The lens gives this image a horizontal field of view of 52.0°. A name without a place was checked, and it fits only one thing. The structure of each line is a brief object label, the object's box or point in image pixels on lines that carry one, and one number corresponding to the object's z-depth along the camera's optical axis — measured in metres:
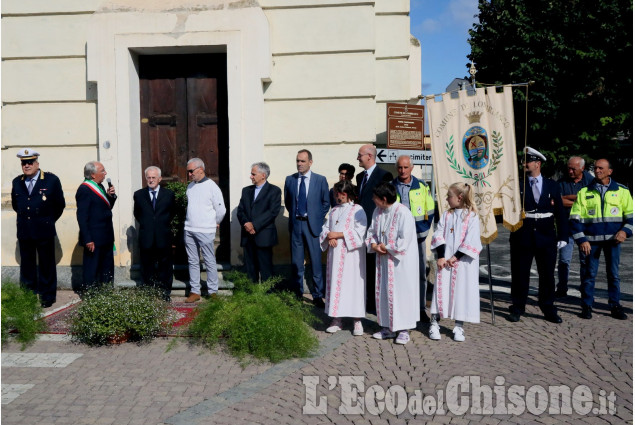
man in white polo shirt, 8.12
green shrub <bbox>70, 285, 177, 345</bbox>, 6.12
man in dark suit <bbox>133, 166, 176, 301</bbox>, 8.11
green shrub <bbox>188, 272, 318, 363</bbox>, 5.79
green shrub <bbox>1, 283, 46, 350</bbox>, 6.41
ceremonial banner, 7.38
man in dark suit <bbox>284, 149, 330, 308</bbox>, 8.14
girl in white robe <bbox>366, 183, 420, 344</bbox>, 6.34
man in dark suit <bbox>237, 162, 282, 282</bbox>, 8.08
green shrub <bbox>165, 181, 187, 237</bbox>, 8.67
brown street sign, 8.55
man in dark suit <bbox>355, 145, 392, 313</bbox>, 7.51
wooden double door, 9.46
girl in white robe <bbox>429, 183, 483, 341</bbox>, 6.49
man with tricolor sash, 8.03
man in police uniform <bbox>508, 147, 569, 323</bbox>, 7.36
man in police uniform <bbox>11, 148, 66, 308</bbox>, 8.05
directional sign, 8.63
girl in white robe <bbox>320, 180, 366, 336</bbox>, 6.70
